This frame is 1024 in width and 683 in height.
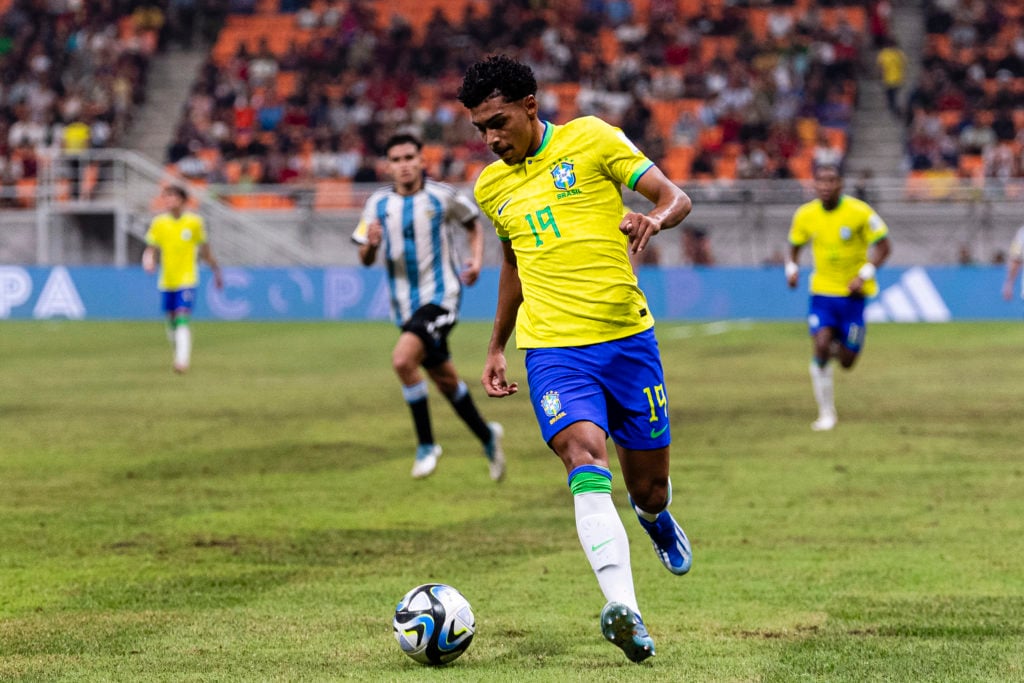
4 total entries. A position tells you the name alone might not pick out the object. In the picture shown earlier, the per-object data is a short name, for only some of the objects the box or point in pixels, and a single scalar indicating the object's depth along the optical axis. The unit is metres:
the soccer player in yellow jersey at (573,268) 12.22
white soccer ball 11.75
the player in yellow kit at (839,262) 30.03
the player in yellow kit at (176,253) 42.37
